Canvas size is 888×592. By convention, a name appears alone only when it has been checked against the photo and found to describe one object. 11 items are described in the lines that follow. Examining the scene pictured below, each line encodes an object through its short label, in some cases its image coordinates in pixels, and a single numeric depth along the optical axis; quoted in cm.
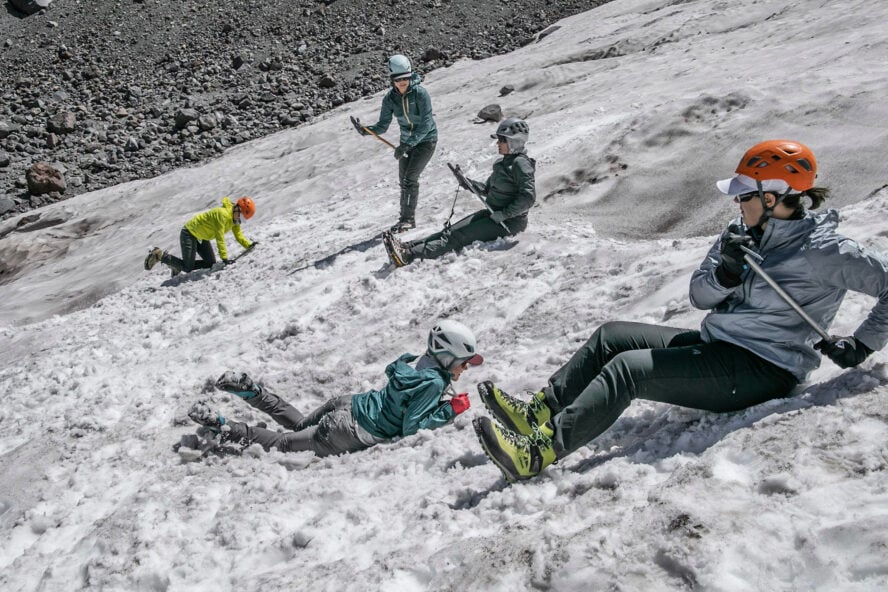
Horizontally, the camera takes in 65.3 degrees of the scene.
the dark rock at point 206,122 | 2338
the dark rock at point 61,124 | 2373
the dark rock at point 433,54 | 2617
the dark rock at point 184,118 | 2352
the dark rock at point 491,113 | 1516
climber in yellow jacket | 1099
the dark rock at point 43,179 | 2089
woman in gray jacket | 368
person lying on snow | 511
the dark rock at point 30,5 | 3169
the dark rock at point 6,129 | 2372
